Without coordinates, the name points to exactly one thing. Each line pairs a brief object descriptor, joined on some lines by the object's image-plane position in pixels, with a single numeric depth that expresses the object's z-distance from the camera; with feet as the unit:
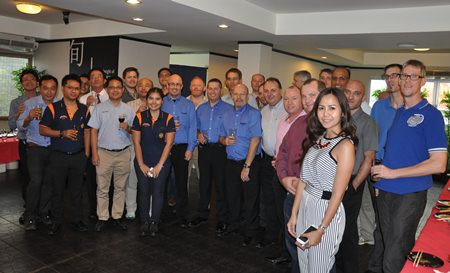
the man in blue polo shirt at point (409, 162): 7.95
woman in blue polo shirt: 12.98
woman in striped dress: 7.06
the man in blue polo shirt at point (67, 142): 12.48
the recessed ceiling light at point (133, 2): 14.57
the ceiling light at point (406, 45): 21.45
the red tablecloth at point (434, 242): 5.50
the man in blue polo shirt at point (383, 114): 10.94
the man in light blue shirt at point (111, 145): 13.20
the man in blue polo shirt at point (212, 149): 13.79
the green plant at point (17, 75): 29.32
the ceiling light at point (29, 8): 18.20
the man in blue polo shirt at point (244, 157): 12.76
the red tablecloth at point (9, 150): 20.15
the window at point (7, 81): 29.89
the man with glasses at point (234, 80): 16.38
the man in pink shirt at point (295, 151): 9.14
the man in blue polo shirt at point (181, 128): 14.20
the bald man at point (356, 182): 9.82
